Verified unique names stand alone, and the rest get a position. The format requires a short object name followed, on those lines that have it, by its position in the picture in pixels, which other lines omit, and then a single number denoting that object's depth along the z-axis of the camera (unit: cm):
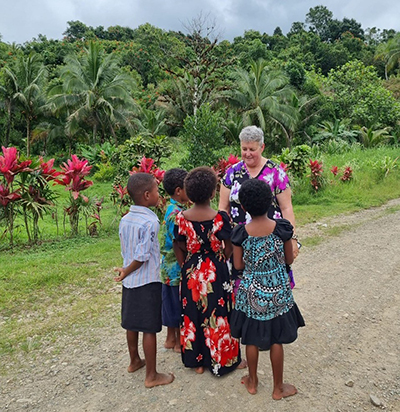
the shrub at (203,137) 966
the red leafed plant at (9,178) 547
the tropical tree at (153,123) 2236
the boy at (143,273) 254
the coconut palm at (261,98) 2081
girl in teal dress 234
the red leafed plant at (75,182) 601
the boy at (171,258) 282
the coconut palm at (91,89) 2120
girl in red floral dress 254
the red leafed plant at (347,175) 1065
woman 280
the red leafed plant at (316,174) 977
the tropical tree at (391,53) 3046
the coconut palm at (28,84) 2214
